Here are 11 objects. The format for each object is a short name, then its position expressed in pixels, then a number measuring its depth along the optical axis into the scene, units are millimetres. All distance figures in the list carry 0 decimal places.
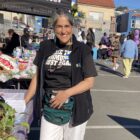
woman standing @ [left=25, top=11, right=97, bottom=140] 1341
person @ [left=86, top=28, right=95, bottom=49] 9007
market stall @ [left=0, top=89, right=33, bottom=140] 1392
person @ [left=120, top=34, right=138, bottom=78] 5787
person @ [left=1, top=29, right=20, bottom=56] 5145
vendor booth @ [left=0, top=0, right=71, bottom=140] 1653
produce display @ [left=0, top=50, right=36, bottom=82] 2842
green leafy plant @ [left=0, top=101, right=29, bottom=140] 1095
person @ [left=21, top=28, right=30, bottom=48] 5806
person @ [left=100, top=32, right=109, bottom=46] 10025
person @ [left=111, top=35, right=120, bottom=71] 6963
